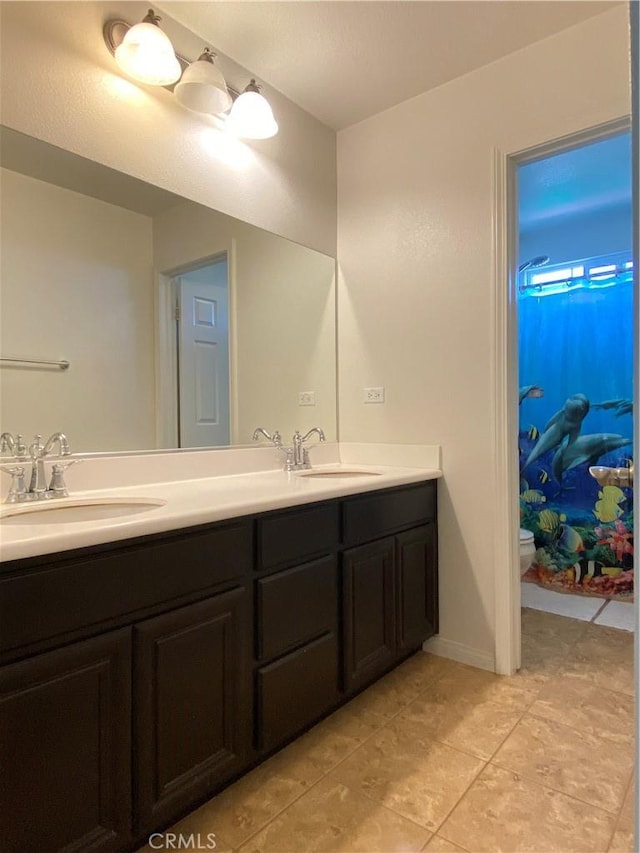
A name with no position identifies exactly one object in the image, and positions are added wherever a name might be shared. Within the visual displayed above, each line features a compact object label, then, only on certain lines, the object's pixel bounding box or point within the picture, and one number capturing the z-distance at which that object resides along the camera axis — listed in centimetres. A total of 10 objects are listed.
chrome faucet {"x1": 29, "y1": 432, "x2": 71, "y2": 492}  136
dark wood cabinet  91
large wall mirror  146
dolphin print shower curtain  297
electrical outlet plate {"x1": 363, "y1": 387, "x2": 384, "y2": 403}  230
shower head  328
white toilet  277
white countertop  92
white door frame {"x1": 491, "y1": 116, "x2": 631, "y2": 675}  193
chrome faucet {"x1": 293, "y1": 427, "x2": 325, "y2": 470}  219
